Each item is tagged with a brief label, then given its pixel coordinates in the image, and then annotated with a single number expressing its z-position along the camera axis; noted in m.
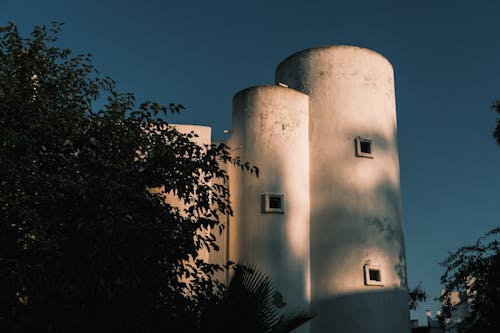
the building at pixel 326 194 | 20.00
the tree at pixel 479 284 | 15.48
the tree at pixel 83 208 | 10.80
